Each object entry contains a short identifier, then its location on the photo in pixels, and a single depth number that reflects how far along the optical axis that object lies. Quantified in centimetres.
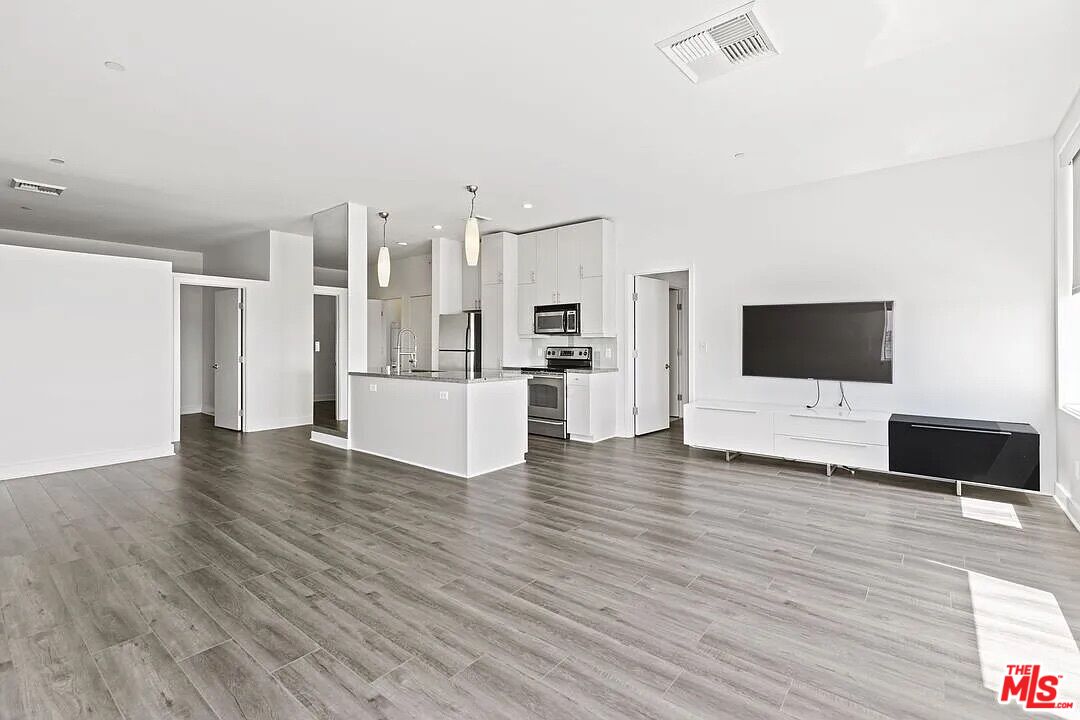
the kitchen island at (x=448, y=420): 488
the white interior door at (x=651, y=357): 695
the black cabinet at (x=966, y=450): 394
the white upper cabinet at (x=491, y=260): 768
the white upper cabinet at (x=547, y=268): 725
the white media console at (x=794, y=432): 457
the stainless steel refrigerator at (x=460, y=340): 795
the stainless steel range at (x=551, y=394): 686
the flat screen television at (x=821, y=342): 480
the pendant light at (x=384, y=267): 570
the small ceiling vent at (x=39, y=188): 525
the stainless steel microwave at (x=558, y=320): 704
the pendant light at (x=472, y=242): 473
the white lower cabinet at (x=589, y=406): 662
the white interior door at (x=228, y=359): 757
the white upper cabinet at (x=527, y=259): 749
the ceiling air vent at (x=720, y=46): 268
